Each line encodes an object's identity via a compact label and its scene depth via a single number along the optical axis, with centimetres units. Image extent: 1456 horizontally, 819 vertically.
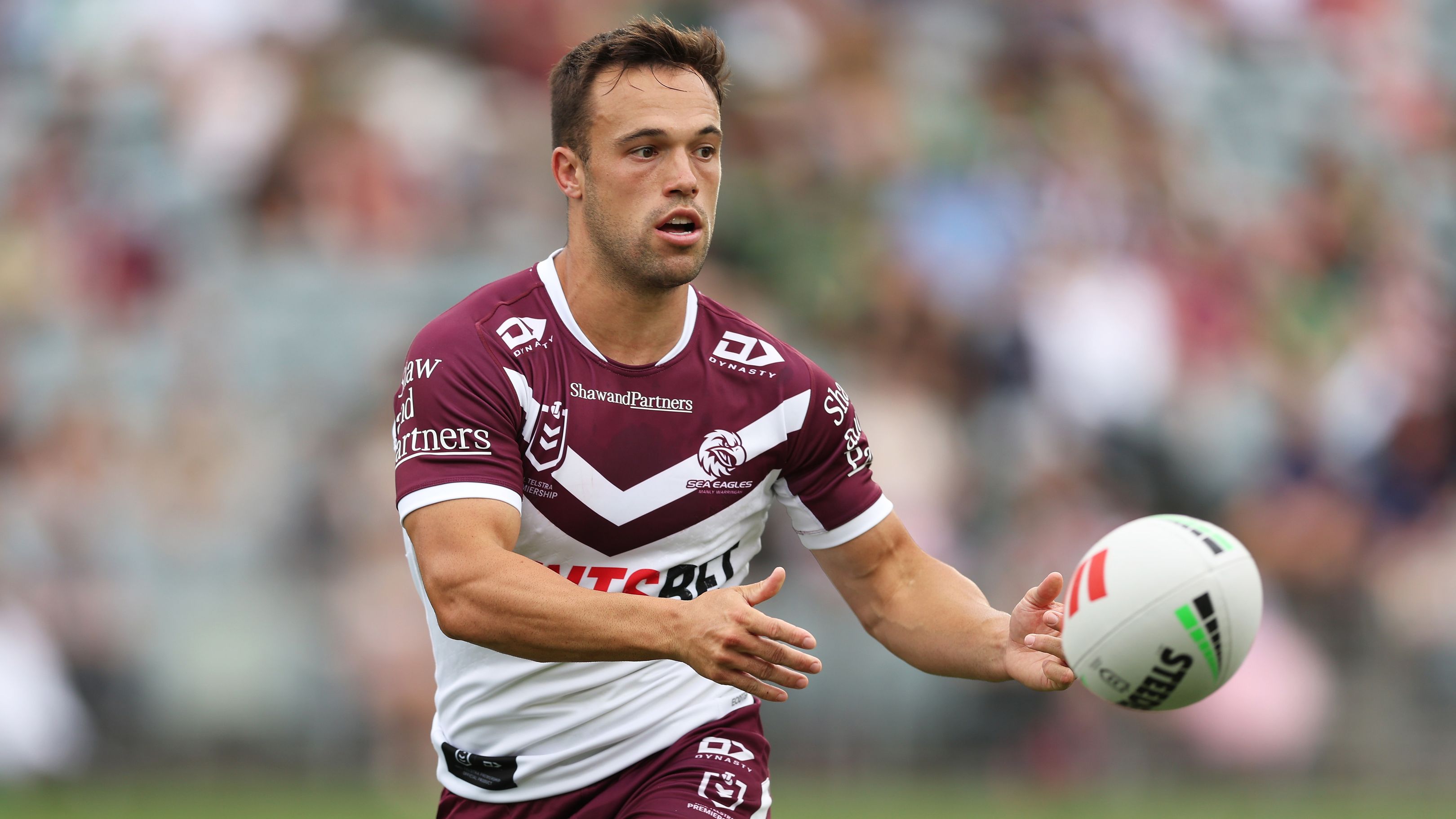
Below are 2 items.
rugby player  1137
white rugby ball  1033
